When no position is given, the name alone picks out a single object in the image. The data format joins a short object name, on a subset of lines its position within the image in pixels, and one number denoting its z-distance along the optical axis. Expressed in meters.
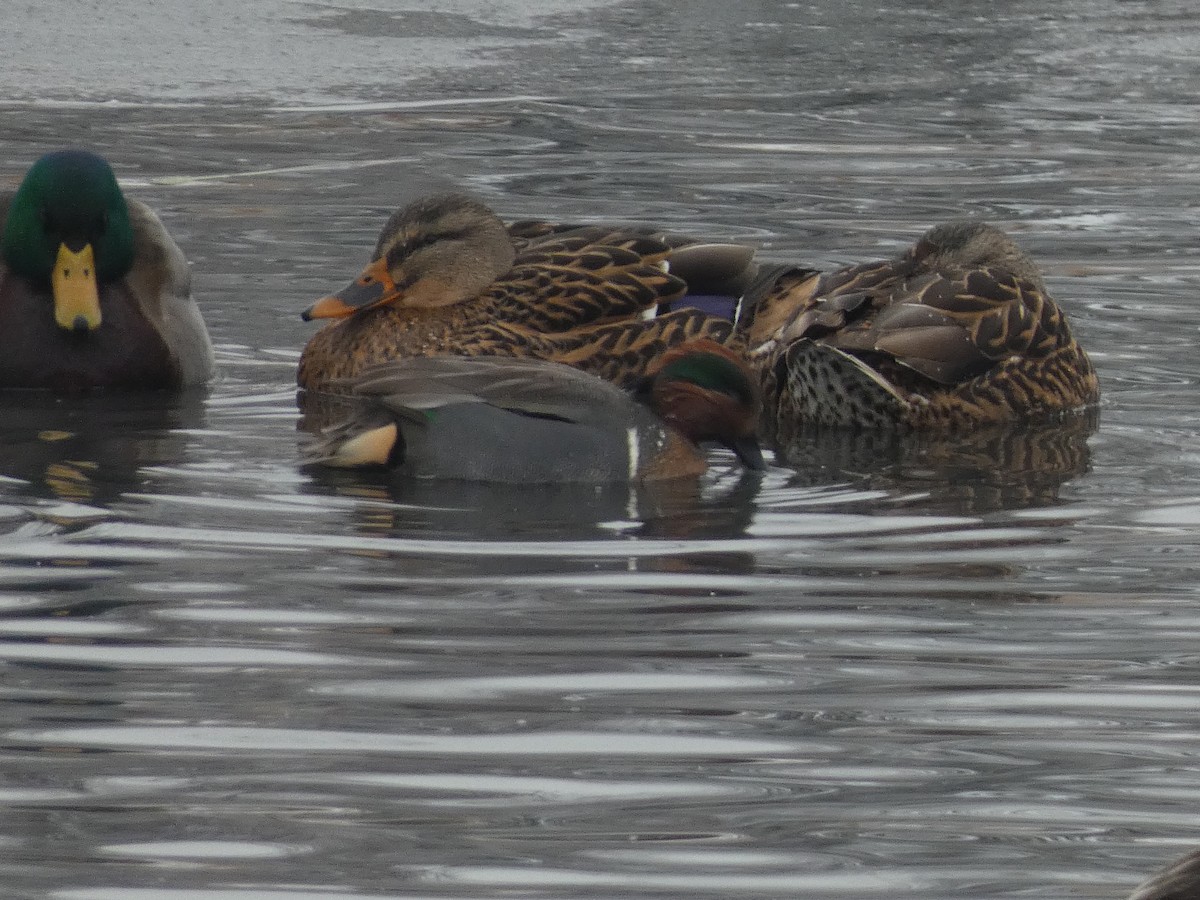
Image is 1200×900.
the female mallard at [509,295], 17.08
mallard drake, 17.00
